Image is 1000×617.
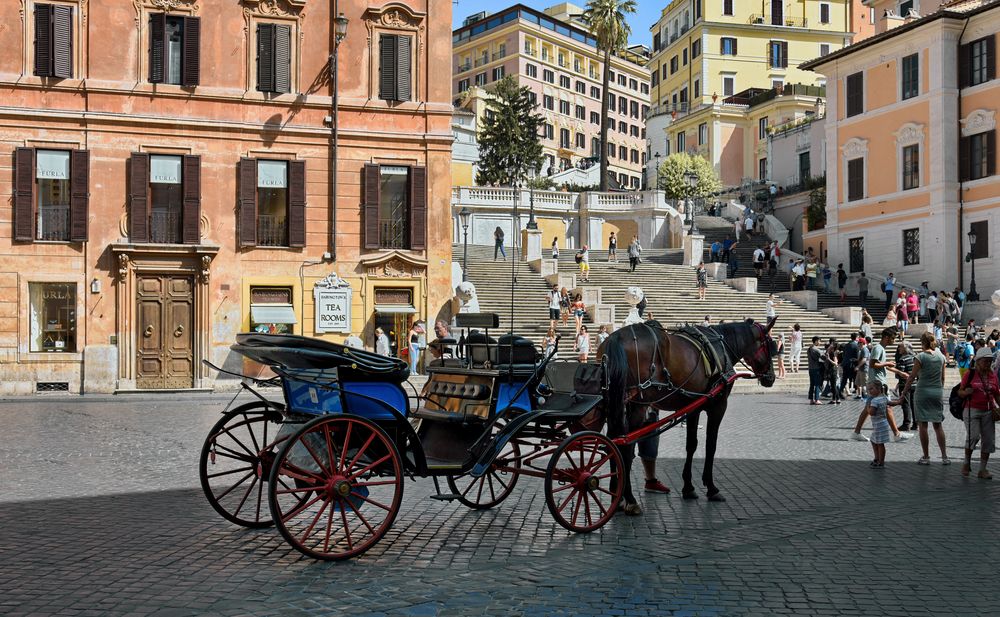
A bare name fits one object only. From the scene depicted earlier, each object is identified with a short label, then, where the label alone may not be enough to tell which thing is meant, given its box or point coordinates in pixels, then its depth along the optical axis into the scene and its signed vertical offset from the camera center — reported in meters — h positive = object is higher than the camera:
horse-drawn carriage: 7.58 -1.01
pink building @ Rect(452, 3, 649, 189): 97.69 +24.06
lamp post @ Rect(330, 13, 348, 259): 28.00 +4.99
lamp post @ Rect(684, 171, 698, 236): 52.53 +7.34
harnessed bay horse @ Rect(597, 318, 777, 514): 9.46 -0.61
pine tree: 71.06 +12.05
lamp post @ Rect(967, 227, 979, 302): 35.75 +0.71
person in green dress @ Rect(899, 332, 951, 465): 12.83 -0.99
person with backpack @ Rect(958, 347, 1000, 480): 11.84 -1.14
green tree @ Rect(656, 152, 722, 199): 61.12 +8.39
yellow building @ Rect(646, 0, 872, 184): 77.88 +21.00
